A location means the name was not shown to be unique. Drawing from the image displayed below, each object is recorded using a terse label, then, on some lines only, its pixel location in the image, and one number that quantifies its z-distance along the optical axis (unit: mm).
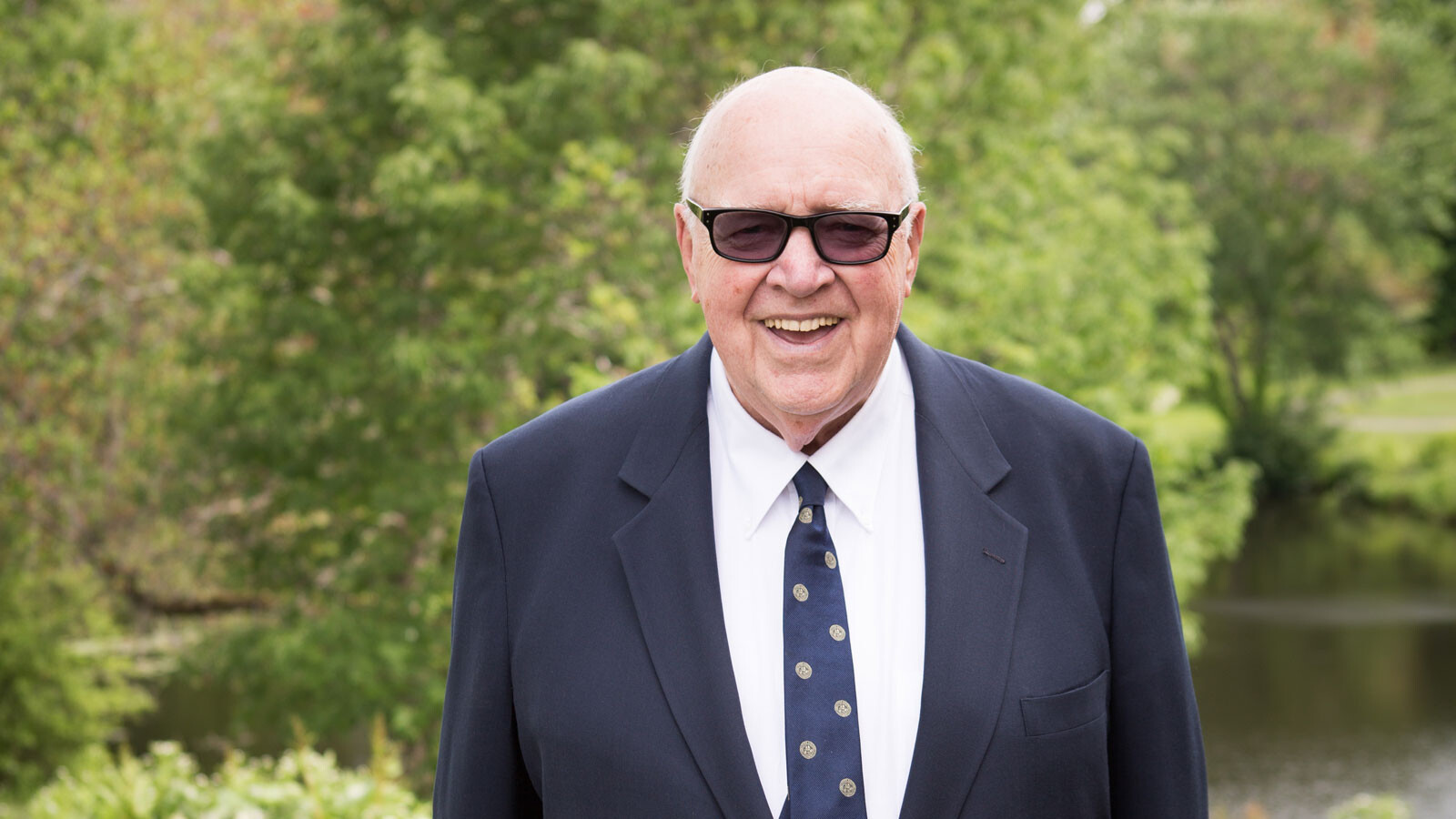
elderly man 1670
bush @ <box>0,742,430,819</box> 4301
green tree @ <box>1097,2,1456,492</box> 27078
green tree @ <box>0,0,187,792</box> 11977
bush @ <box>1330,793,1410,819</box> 8608
